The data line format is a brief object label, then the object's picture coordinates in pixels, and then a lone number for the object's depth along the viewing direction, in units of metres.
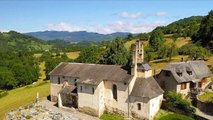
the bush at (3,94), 52.88
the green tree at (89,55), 57.59
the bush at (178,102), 28.66
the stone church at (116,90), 28.70
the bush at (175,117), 27.93
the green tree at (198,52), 49.06
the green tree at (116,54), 45.59
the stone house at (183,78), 32.89
